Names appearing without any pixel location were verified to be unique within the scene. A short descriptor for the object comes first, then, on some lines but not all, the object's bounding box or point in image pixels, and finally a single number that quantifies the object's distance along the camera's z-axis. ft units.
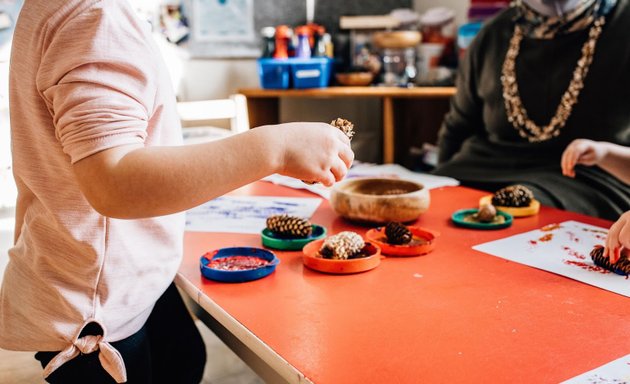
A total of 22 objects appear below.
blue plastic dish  2.72
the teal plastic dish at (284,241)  3.15
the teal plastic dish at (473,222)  3.50
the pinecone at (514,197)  3.83
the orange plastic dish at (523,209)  3.76
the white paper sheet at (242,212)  3.67
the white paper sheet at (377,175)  4.66
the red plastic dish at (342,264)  2.79
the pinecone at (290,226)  3.20
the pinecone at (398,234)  3.10
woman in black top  4.96
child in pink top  2.14
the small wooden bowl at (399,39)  8.32
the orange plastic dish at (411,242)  3.04
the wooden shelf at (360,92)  7.64
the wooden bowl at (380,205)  3.51
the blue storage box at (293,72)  8.04
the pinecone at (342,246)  2.86
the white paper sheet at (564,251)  2.72
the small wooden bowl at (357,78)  8.30
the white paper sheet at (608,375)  1.85
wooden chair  5.86
